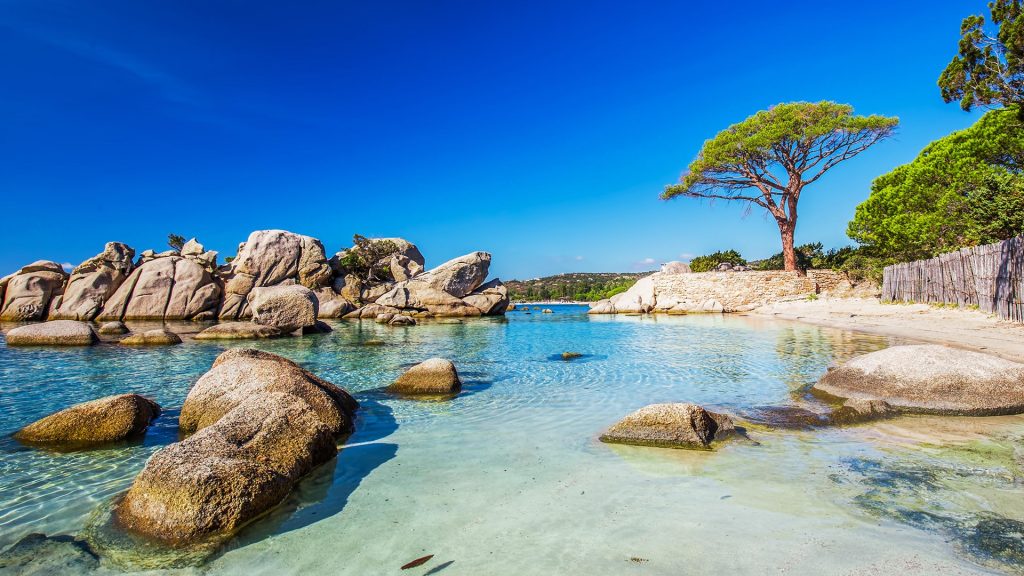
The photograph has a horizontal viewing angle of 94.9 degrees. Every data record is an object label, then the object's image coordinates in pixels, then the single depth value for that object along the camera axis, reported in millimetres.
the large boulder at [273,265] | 39938
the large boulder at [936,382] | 6816
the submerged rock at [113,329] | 21592
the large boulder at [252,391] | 6609
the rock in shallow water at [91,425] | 6238
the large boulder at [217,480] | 3713
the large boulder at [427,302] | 41528
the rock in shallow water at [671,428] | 5789
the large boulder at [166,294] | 34559
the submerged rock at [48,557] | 3307
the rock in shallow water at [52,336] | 17281
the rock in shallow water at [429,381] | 9508
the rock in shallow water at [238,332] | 19891
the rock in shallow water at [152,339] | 17869
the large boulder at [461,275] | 44312
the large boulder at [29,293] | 32688
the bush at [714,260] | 48469
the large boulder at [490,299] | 44094
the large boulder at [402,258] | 51188
